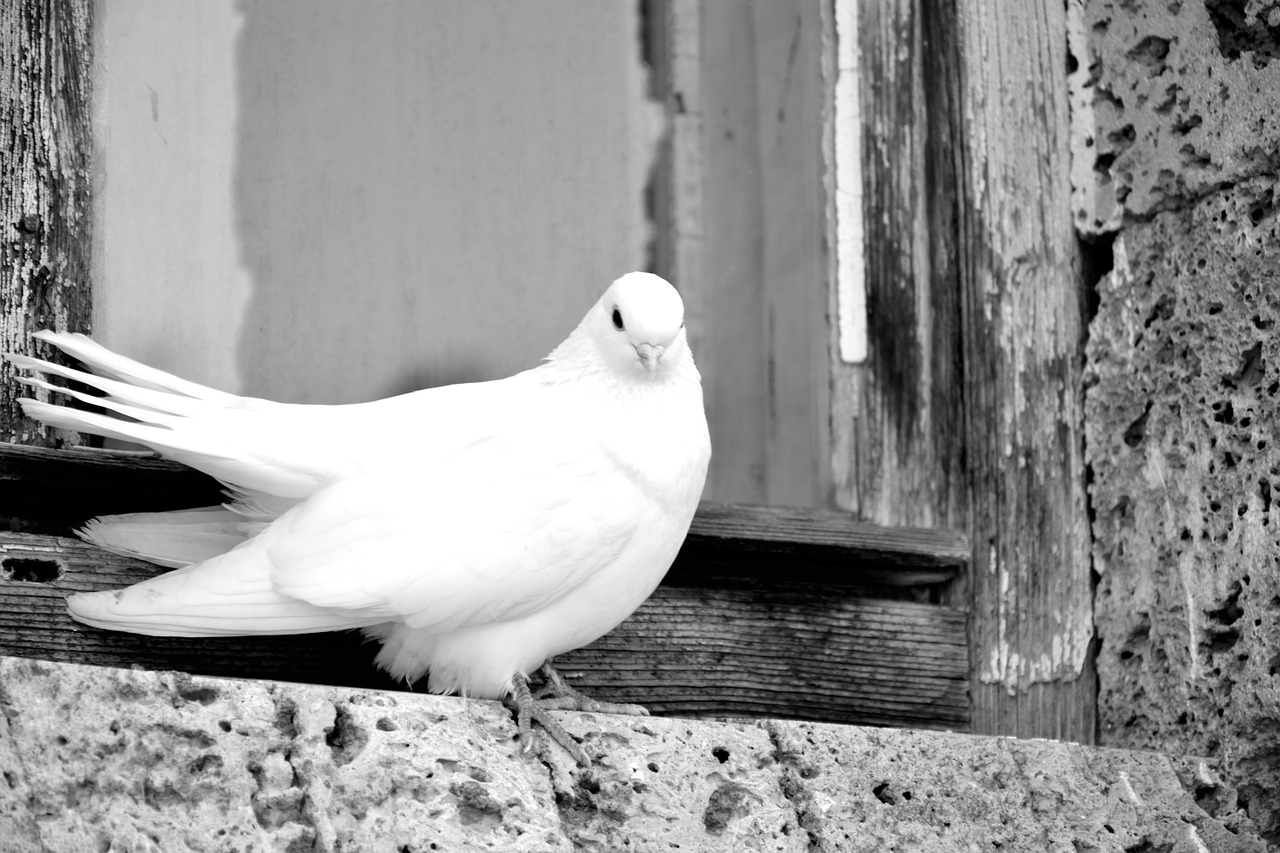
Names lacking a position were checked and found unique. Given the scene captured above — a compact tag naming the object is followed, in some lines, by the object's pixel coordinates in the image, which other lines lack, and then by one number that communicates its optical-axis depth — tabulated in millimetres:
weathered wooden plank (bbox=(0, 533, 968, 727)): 4723
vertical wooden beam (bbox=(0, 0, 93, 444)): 4566
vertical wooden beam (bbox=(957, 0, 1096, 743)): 5574
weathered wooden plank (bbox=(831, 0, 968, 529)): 5781
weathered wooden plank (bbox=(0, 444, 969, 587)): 4473
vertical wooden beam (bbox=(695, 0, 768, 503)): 6437
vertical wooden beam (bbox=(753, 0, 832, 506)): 6035
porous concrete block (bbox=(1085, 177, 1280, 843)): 4906
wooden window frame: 5594
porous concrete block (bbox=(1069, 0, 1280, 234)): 5090
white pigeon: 4059
